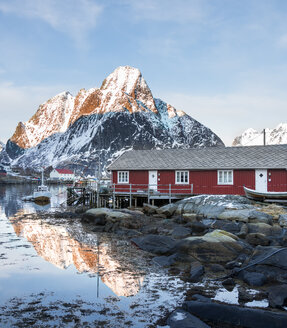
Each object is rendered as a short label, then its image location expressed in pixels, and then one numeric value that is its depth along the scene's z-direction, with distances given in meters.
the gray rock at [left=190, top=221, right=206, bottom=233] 18.73
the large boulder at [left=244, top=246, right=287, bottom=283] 10.62
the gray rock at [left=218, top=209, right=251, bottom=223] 20.41
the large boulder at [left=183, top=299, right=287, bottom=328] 7.23
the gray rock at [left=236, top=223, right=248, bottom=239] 16.33
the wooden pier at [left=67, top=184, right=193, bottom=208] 30.19
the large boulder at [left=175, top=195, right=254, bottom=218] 22.89
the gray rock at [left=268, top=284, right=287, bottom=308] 8.60
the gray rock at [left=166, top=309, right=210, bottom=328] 7.39
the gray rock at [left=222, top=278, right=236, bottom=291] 10.26
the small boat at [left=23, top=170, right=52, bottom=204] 49.78
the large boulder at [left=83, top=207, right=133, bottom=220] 22.59
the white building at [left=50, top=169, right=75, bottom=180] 174.62
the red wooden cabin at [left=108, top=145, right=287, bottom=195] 28.95
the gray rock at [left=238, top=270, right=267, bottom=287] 10.21
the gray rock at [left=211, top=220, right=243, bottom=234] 17.88
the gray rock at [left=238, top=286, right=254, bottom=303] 9.06
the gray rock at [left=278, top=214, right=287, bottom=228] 18.89
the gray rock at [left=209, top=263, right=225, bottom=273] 11.66
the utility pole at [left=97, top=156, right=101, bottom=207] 32.89
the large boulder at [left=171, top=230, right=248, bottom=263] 12.78
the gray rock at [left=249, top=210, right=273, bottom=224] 19.59
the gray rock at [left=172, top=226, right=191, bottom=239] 17.34
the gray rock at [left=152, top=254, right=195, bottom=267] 12.98
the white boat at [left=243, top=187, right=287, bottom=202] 25.98
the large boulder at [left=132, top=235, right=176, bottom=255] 14.61
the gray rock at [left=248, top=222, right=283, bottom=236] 16.84
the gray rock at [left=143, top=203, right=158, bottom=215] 26.61
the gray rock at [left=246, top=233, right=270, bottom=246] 14.90
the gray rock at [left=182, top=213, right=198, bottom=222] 22.09
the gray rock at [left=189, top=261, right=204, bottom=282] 10.99
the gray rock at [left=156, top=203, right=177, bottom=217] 25.48
